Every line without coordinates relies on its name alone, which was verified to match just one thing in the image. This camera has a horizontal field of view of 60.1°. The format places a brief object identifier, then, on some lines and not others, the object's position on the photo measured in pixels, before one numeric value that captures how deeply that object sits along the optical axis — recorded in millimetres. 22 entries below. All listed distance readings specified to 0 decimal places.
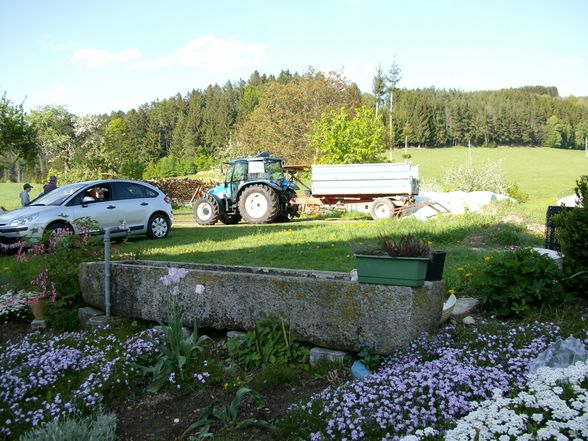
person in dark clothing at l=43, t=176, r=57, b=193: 14370
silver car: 10383
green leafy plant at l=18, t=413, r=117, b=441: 3059
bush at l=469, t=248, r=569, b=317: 4219
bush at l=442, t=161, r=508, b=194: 20875
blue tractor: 15984
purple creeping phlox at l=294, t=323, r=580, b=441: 2725
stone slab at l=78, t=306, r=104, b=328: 5578
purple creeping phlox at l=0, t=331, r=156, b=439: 3629
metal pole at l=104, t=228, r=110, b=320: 5344
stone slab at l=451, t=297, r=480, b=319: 4414
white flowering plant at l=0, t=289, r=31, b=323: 6145
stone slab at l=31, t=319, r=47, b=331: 5730
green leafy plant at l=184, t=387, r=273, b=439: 3211
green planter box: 3588
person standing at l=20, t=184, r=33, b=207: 14242
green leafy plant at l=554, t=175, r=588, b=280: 4402
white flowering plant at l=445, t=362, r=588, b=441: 2273
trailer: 16828
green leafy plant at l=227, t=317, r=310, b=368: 4098
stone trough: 3691
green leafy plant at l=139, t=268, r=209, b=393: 3986
